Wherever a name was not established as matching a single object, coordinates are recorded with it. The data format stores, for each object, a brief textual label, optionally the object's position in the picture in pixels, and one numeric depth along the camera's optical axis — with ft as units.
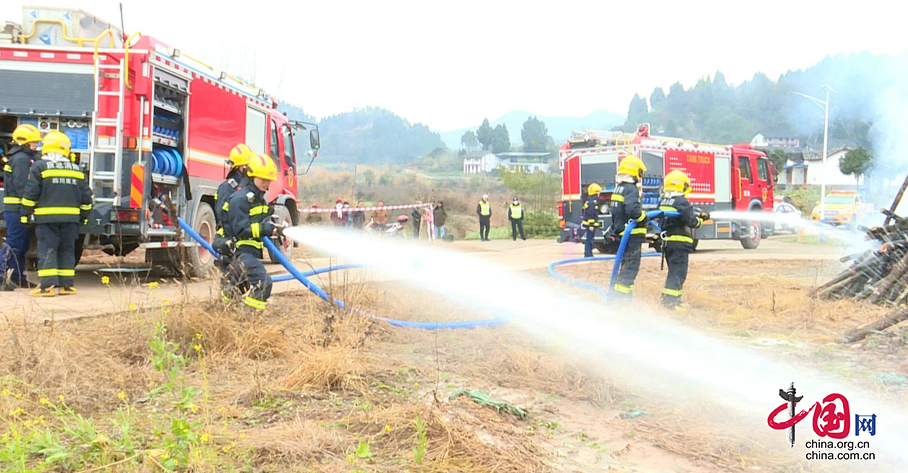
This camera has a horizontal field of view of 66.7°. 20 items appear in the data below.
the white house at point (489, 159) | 328.49
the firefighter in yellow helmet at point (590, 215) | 44.62
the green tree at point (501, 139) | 397.60
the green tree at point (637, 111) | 461.29
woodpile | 23.77
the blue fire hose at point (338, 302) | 18.94
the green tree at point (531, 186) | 105.60
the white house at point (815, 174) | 107.98
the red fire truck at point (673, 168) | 52.54
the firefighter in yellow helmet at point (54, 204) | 22.89
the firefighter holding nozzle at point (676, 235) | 23.32
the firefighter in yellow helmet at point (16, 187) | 24.08
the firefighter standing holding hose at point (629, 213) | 23.11
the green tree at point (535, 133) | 422.41
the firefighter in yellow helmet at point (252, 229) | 17.97
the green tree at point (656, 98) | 495.00
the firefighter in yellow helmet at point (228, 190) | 18.56
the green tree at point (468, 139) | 423.64
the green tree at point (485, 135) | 405.39
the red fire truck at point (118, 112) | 24.95
